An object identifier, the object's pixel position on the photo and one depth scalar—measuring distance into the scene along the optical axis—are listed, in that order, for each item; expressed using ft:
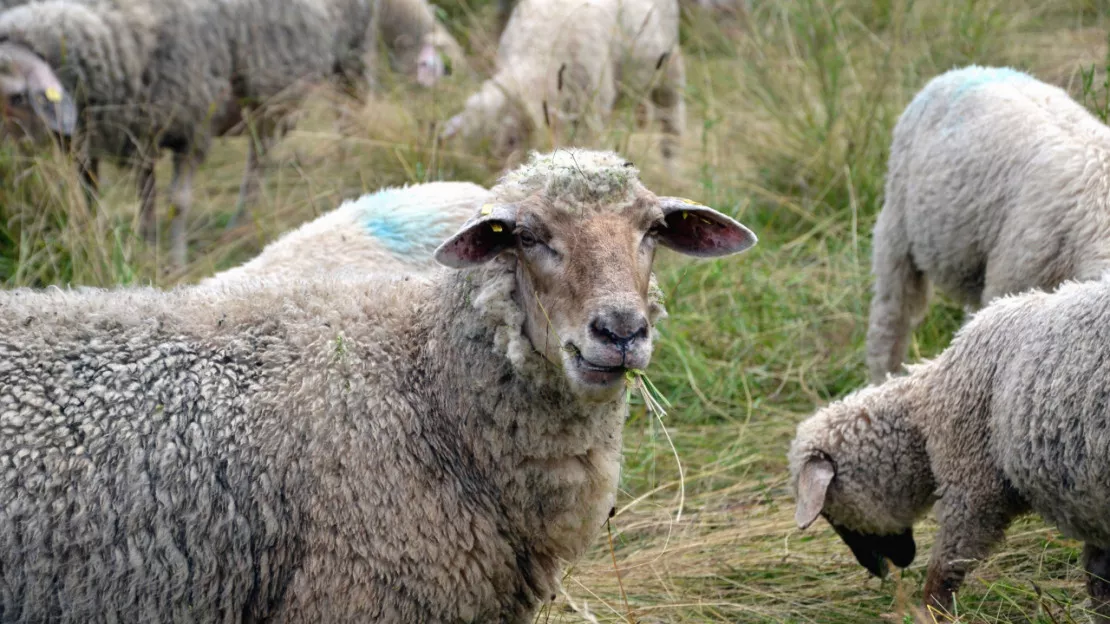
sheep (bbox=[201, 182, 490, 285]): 12.31
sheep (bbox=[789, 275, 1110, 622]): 9.28
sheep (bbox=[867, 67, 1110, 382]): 12.62
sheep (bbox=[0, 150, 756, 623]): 7.80
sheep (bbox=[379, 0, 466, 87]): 24.95
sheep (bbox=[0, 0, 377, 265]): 18.78
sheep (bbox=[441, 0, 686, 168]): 19.99
